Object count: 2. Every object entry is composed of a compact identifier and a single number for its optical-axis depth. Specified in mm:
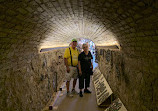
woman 4656
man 4670
